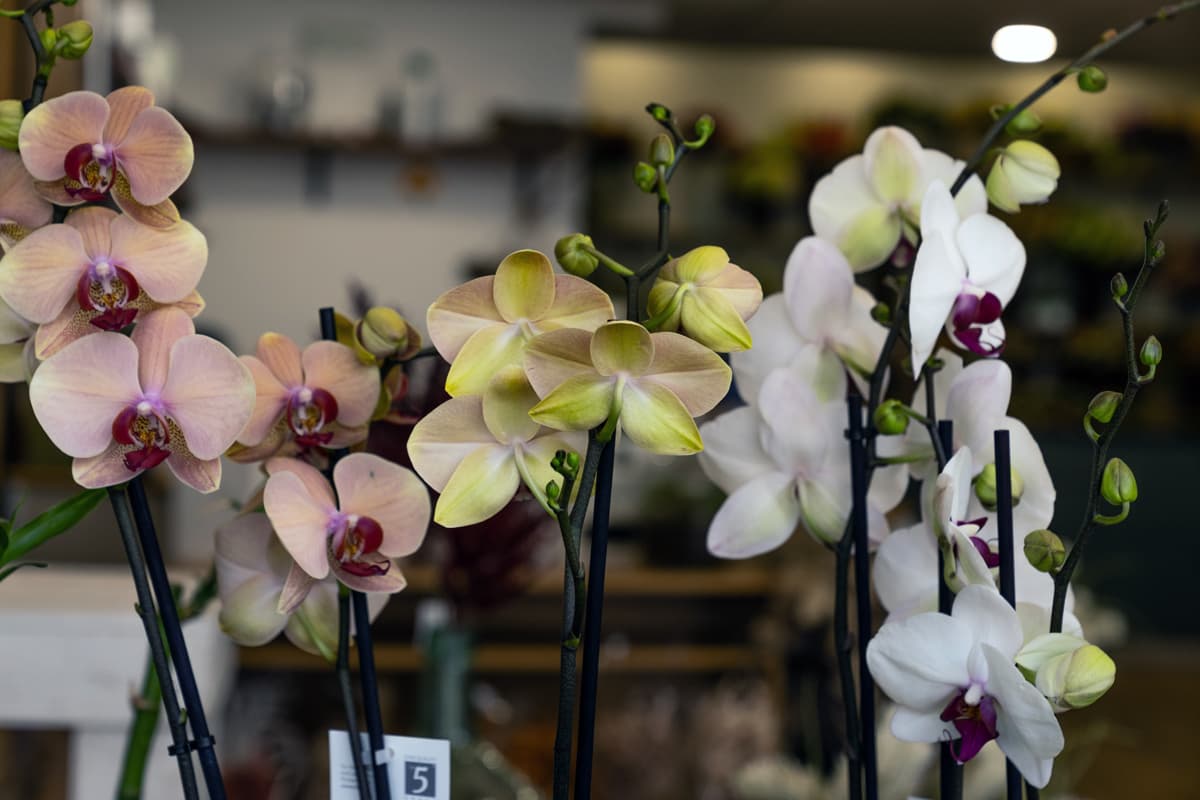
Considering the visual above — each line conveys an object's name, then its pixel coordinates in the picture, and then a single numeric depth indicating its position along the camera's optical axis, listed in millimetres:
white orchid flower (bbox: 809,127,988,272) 508
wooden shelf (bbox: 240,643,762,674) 3078
